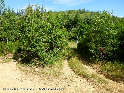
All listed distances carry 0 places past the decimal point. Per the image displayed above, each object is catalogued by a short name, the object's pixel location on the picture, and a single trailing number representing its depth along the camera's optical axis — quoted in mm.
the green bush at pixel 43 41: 9245
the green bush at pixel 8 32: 11635
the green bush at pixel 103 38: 9556
